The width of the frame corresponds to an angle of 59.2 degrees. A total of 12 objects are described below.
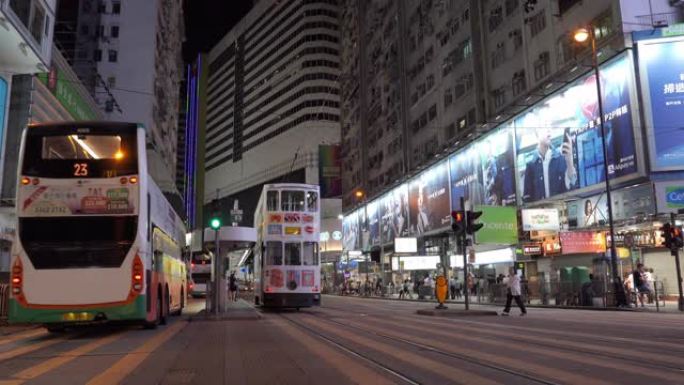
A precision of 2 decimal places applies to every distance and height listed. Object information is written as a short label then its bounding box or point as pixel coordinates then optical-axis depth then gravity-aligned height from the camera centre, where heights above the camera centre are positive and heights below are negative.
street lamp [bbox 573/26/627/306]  24.44 +2.42
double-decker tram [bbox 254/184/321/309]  23.80 +0.97
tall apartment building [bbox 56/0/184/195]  56.34 +21.71
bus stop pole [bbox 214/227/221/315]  19.66 -0.02
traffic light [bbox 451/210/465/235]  21.02 +1.63
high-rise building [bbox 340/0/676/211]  30.17 +13.93
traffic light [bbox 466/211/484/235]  20.91 +1.56
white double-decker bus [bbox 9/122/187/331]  12.86 +1.15
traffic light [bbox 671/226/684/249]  22.33 +0.73
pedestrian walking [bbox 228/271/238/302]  39.03 -0.71
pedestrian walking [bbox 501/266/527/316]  20.75 -0.82
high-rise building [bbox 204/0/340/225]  115.12 +37.86
